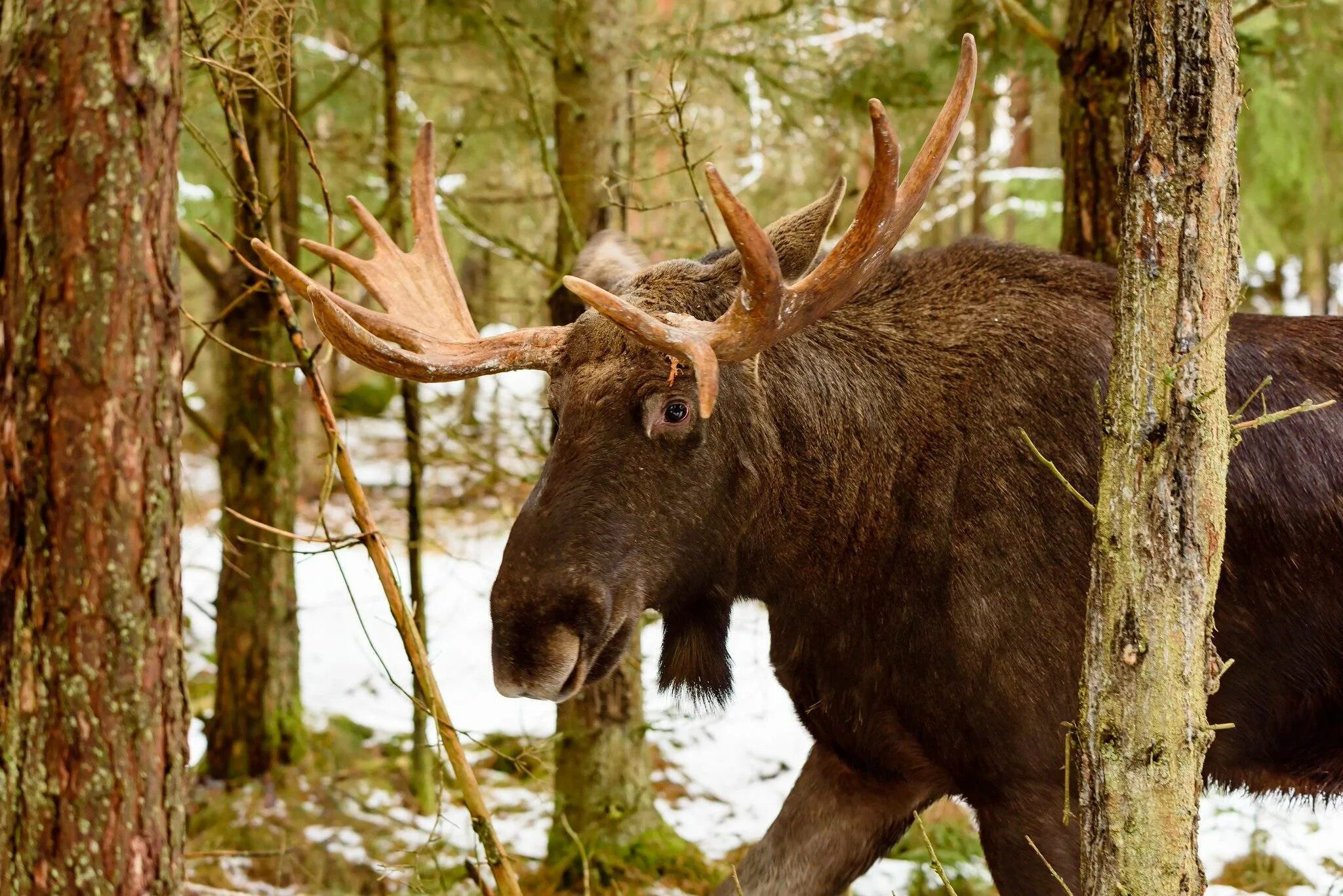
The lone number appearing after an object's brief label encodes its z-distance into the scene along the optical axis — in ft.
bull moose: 24.08
